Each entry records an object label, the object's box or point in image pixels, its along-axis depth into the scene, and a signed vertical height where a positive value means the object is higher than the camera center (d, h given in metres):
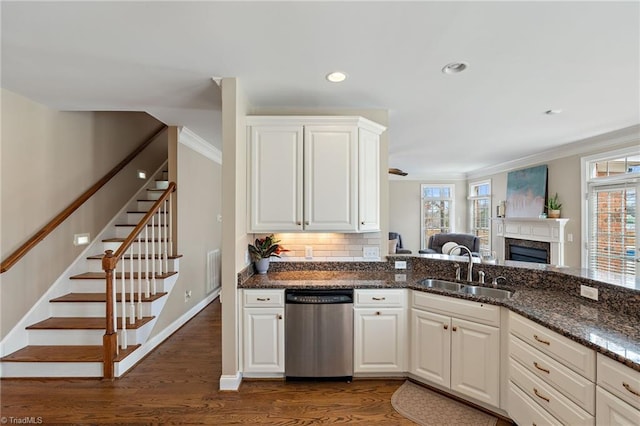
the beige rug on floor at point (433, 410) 2.07 -1.48
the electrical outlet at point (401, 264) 3.11 -0.55
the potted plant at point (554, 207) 5.04 +0.10
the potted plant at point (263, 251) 2.89 -0.39
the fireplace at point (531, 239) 5.04 -0.52
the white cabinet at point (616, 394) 1.24 -0.82
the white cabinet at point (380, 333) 2.53 -1.06
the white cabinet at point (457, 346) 2.09 -1.04
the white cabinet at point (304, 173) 2.75 +0.38
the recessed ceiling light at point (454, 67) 2.18 +1.12
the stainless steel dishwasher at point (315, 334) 2.49 -1.05
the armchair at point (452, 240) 6.54 -0.66
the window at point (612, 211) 3.96 +0.03
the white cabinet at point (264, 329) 2.50 -1.01
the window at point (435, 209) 8.64 +0.12
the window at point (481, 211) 7.52 +0.05
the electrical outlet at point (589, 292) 1.93 -0.54
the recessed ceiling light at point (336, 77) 2.31 +1.11
